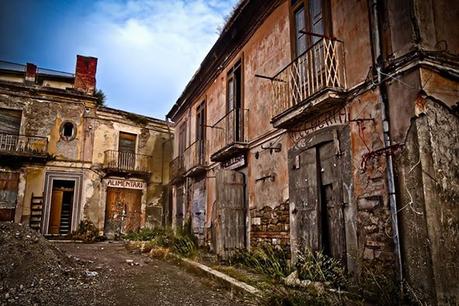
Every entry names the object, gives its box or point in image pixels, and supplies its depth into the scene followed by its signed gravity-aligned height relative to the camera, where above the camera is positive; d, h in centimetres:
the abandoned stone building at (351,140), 407 +125
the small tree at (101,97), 2173 +788
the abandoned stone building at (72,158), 1608 +299
